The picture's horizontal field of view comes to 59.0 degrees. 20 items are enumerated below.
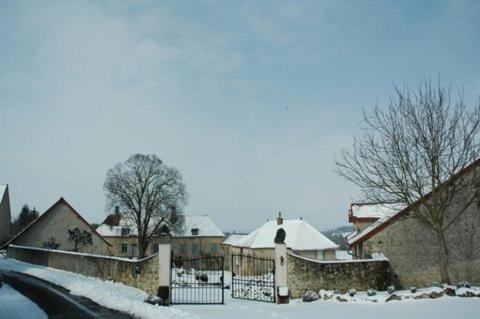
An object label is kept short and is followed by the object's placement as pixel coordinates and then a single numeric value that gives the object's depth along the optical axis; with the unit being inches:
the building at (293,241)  1595.7
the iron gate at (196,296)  622.2
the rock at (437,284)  642.3
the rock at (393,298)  577.9
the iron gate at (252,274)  715.0
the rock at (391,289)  636.7
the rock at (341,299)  592.8
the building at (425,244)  704.4
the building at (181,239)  2237.9
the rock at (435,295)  566.3
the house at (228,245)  2072.5
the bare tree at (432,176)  674.8
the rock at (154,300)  569.9
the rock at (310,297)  614.1
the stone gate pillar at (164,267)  594.5
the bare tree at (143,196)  1887.3
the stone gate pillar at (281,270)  601.9
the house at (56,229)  1438.2
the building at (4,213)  2073.1
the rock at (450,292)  568.3
